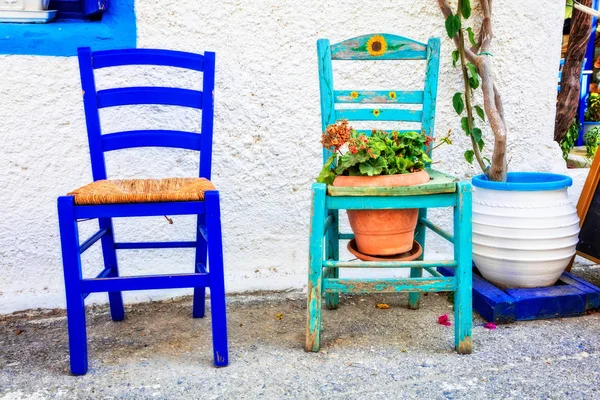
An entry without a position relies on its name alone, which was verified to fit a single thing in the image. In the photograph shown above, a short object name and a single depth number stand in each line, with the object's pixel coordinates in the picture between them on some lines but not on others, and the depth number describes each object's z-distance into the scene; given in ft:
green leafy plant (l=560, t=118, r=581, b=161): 12.98
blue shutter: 8.51
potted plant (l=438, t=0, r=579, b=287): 8.06
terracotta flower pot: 6.73
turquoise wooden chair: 6.64
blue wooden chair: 6.24
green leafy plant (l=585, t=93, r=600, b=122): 20.40
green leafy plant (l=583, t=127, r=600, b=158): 14.99
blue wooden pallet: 7.89
